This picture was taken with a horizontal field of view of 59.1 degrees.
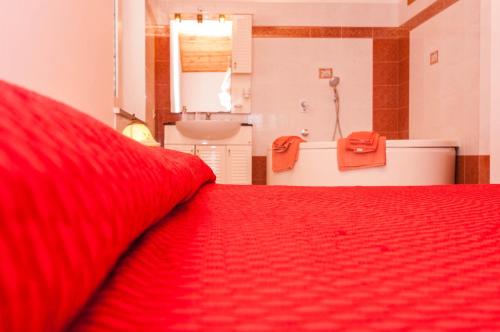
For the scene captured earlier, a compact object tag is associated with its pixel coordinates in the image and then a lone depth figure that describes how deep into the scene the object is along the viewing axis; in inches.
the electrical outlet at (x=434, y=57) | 150.0
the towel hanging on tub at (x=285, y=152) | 145.6
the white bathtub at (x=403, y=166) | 131.0
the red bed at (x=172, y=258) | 9.5
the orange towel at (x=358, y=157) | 131.3
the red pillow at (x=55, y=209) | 8.7
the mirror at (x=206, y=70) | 174.6
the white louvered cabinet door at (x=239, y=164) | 164.7
